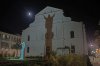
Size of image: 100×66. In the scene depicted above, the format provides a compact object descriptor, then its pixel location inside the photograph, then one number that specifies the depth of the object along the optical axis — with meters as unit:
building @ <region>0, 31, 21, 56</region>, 28.13
